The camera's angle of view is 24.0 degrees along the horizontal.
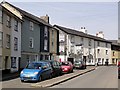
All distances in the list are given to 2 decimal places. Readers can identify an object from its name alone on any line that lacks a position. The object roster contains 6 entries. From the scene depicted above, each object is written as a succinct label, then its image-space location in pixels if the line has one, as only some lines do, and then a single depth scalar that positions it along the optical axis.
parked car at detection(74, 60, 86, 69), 44.59
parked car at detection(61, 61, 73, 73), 32.69
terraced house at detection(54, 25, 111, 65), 62.84
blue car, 20.58
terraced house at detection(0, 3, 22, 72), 29.89
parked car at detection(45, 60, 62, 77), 25.39
